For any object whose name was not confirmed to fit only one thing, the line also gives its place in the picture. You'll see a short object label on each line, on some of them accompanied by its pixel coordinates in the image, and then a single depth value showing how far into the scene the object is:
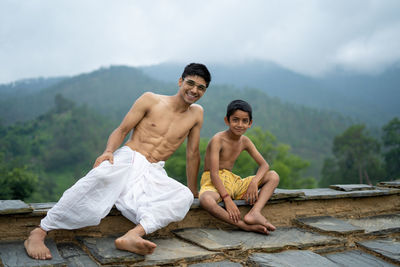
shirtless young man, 2.07
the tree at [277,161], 26.48
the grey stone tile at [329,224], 2.63
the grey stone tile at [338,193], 3.07
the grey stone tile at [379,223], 2.76
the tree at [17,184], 20.81
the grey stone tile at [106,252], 1.85
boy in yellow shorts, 2.57
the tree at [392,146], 24.77
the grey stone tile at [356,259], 2.14
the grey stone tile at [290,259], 2.01
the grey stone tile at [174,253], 1.90
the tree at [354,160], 26.20
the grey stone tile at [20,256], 1.78
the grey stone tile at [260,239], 2.26
